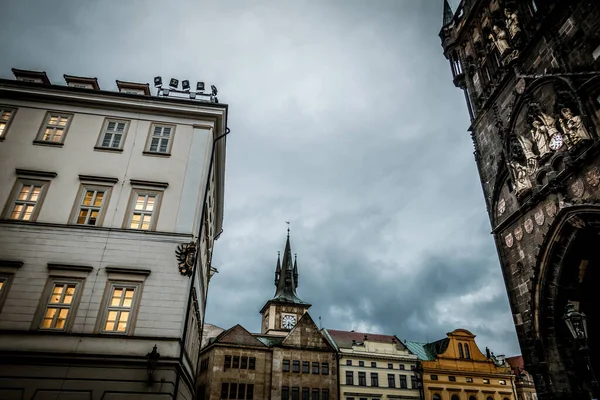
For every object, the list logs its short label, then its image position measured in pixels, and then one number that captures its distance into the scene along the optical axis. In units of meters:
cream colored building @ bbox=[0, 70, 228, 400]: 13.41
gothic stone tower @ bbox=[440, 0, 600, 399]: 15.20
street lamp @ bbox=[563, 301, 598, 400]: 11.32
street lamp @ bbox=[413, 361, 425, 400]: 45.50
